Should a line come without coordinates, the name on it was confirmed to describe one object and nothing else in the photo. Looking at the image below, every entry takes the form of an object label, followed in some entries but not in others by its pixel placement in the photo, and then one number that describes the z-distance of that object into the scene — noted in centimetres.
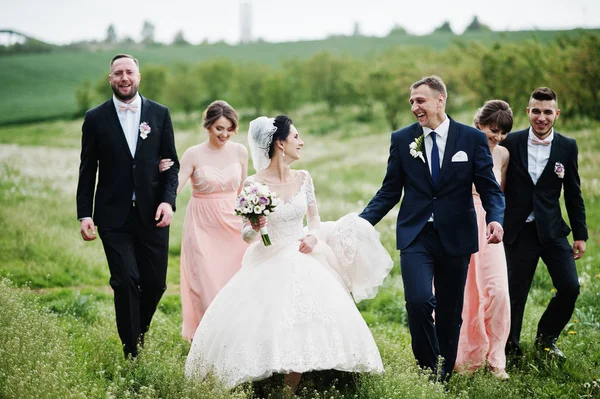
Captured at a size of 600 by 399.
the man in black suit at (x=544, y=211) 732
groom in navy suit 623
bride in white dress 569
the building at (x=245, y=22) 13096
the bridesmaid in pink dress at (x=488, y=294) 708
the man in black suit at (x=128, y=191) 673
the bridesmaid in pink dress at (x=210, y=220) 831
